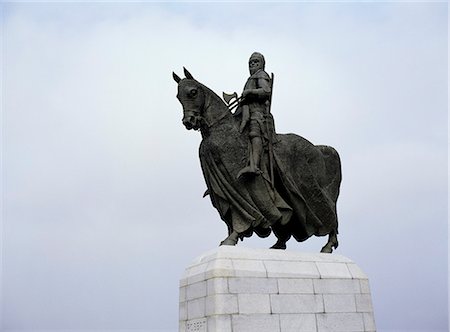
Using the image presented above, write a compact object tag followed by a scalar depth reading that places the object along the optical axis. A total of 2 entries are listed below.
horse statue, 11.55
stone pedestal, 9.96
